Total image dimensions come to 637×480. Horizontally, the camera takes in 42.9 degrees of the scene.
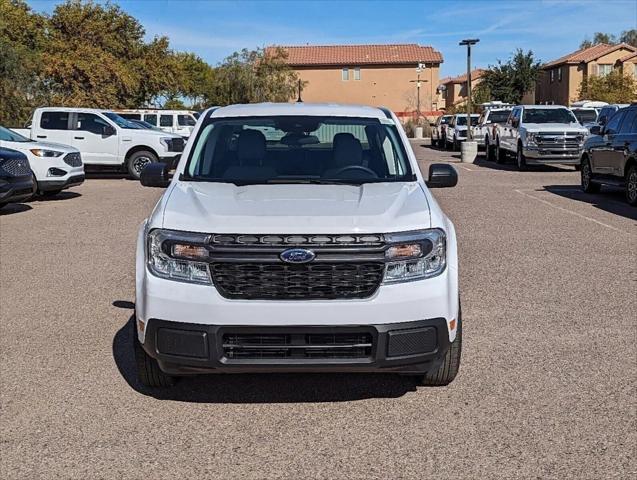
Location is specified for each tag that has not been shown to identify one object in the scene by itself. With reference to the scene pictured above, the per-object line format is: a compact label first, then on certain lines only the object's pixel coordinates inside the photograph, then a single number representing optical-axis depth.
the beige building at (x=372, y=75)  83.38
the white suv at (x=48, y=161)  16.41
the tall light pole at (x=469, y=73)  30.29
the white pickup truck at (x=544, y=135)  22.91
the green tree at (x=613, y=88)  56.62
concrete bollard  28.88
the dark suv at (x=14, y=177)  14.04
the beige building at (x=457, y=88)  90.44
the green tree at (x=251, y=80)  64.94
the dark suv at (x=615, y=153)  14.75
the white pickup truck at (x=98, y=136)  21.52
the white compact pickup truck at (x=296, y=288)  4.19
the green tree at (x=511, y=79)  68.00
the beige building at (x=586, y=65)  72.31
